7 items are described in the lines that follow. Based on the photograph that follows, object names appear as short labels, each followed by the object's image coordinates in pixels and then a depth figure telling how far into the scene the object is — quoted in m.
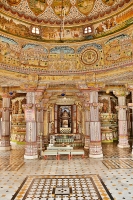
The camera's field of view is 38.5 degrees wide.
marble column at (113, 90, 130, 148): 16.64
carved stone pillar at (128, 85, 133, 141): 12.61
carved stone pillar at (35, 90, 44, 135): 16.81
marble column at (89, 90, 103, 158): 12.56
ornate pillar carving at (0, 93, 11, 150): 16.35
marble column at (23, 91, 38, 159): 12.61
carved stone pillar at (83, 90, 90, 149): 16.63
